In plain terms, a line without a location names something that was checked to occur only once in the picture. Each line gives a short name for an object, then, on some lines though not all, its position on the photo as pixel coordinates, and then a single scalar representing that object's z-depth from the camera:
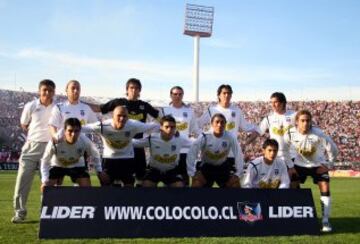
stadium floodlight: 55.88
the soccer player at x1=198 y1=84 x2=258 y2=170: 8.57
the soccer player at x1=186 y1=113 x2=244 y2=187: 7.64
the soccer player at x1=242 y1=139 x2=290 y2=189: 7.41
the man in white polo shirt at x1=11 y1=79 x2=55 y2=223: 7.98
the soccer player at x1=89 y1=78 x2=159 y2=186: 7.98
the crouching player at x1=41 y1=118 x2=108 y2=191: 6.93
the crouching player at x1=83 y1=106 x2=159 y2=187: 7.34
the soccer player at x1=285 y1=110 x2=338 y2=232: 7.71
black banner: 6.22
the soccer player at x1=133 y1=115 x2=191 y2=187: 7.68
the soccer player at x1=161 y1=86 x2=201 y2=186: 8.52
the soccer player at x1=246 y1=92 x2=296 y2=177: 8.19
